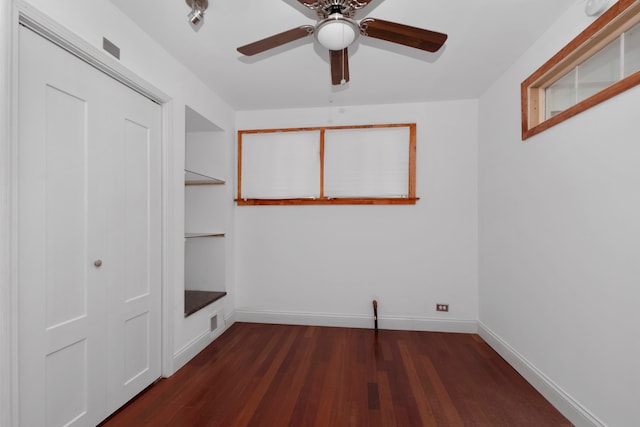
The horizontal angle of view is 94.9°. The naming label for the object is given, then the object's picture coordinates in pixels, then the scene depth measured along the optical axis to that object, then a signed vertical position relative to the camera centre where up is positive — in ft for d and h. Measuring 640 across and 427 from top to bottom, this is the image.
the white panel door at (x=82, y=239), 4.68 -0.49
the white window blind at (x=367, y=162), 11.27 +2.02
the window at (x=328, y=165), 11.27 +1.93
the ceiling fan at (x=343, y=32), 4.96 +3.33
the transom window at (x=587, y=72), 5.08 +3.03
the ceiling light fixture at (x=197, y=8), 5.19 +3.99
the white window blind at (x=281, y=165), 11.72 +1.99
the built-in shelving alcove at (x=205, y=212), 11.27 +0.07
